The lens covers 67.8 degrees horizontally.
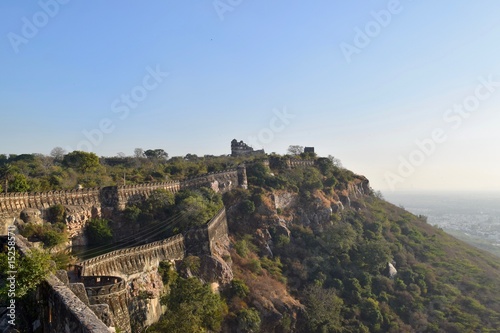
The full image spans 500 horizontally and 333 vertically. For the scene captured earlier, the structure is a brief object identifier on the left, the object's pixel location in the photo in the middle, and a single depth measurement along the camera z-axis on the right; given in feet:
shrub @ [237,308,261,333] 89.61
